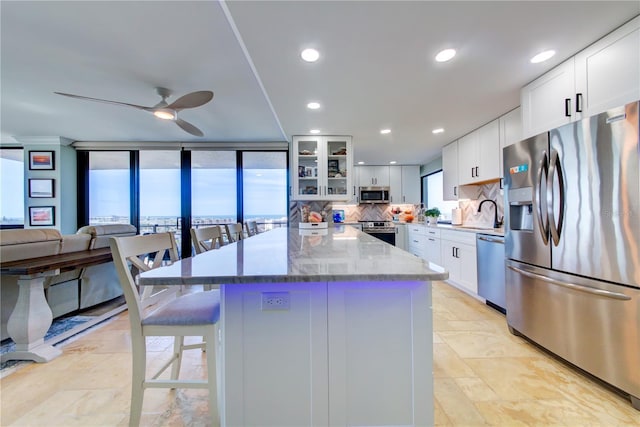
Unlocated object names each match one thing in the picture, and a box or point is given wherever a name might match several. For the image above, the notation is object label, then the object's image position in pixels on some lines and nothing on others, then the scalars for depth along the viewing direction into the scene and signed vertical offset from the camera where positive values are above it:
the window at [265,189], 5.12 +0.52
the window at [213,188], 5.07 +0.55
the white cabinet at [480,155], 3.25 +0.79
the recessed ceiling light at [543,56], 1.95 +1.19
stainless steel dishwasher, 2.70 -0.61
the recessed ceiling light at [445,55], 1.94 +1.21
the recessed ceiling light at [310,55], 1.96 +1.23
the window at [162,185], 5.07 +0.62
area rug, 1.94 -1.04
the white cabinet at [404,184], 6.01 +0.69
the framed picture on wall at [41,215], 4.58 +0.06
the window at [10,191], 4.93 +0.52
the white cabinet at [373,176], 6.01 +0.88
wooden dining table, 1.92 -0.72
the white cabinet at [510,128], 2.87 +0.97
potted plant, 4.71 -0.02
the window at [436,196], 5.32 +0.40
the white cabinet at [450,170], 4.18 +0.71
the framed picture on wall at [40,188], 4.58 +0.53
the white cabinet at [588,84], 1.62 +0.92
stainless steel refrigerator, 1.48 -0.21
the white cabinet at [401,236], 5.36 -0.45
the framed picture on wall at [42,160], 4.59 +1.02
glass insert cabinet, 4.15 +0.78
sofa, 2.13 -0.57
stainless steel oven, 5.30 -0.34
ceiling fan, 2.41 +1.09
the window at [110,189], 5.06 +0.55
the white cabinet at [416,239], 4.61 -0.47
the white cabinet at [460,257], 3.23 -0.59
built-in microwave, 5.81 +0.43
